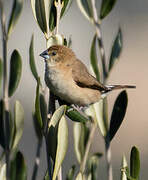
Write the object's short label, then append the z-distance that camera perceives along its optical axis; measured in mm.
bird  6098
